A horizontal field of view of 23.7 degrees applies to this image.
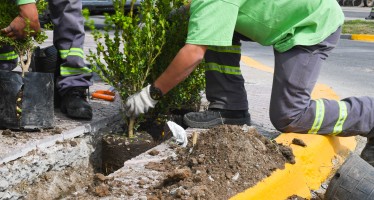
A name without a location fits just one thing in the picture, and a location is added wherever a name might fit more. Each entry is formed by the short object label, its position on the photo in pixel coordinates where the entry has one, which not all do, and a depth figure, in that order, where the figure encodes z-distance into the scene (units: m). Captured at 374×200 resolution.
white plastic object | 5.23
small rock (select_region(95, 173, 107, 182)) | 4.41
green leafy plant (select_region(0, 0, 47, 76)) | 5.88
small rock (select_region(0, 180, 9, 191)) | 4.69
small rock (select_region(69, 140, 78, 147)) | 5.51
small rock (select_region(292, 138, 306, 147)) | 5.61
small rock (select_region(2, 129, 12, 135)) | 5.46
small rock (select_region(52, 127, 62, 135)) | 5.56
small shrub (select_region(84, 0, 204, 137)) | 5.56
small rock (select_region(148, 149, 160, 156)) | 5.12
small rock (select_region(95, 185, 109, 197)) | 4.17
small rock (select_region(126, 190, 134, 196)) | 4.20
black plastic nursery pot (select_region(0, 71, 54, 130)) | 5.53
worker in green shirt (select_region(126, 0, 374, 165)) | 5.16
